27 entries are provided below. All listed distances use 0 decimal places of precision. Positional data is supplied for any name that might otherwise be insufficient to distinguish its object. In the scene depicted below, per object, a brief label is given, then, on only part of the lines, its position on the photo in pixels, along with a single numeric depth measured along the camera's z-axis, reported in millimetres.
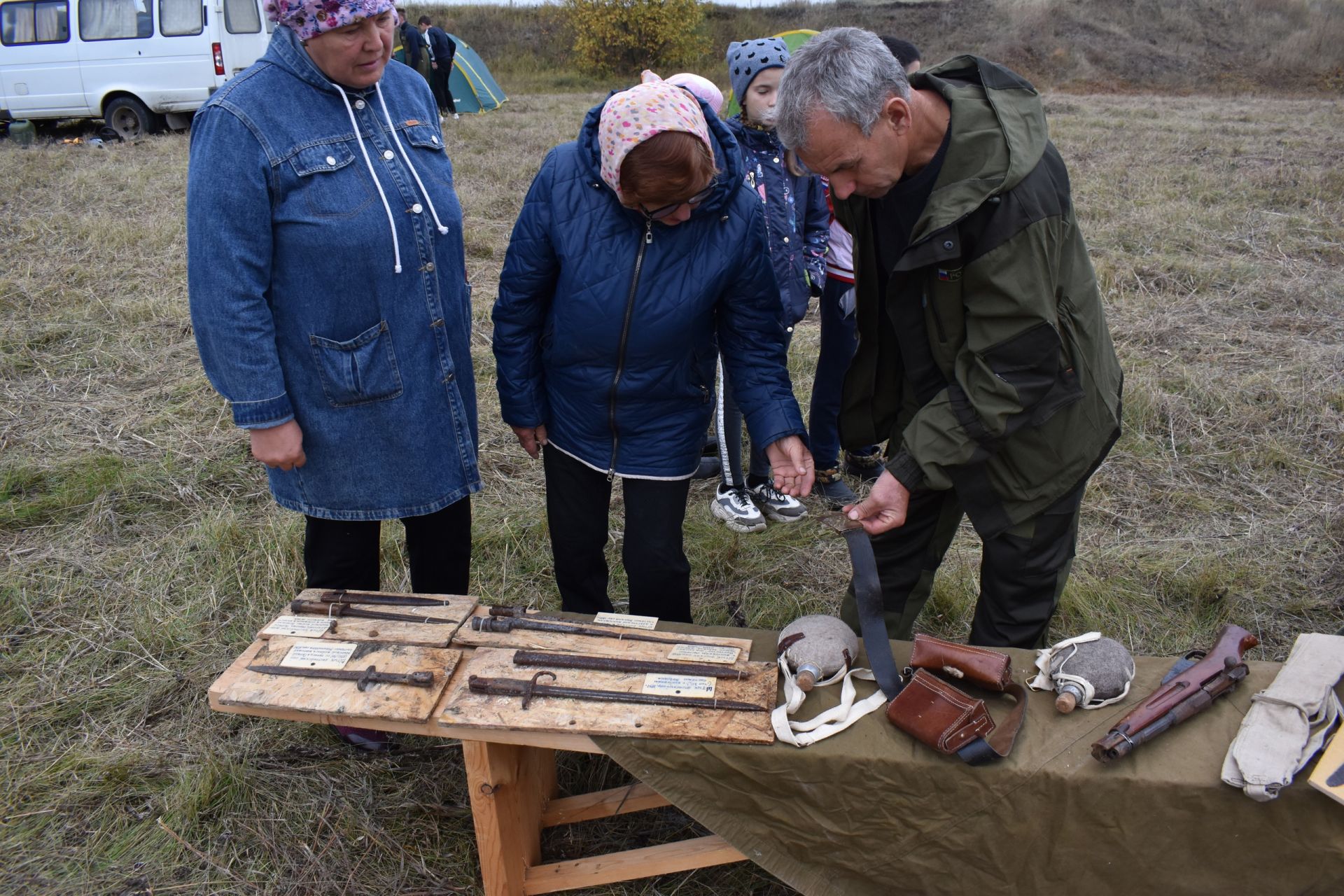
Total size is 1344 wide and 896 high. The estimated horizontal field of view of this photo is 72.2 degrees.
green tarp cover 1675
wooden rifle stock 1721
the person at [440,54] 12930
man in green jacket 1761
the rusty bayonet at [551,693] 1929
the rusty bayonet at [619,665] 2016
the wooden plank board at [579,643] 2109
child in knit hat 3041
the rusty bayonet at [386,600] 2309
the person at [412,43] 12703
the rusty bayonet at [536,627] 2170
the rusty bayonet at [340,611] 2244
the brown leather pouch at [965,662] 1889
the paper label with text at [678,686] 1956
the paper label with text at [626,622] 2230
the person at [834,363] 3547
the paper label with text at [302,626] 2189
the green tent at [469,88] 14508
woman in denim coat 1881
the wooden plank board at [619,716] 1857
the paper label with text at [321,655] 2068
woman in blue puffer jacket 1980
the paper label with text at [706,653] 2074
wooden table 1945
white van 11141
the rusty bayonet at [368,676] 2002
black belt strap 1930
